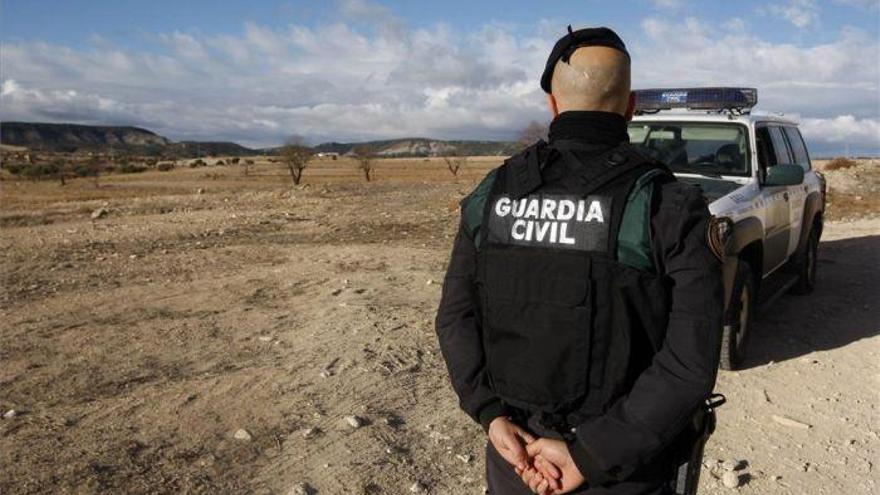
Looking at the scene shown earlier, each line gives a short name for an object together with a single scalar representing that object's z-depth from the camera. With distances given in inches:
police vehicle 203.5
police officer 64.3
